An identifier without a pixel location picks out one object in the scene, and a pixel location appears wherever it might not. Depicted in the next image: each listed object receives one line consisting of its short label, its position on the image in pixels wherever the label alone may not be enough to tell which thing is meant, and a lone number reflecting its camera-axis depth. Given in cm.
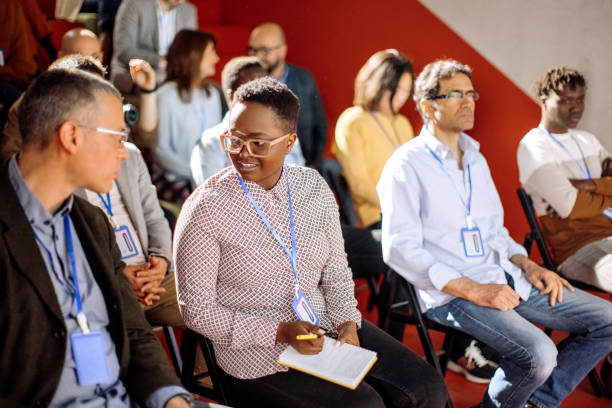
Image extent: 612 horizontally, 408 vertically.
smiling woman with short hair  187
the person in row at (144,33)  449
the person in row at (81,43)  336
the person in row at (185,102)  379
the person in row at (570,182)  311
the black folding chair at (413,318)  253
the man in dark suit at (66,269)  137
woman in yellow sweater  371
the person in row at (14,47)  407
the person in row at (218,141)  327
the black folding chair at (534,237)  318
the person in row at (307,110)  450
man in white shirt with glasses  235
